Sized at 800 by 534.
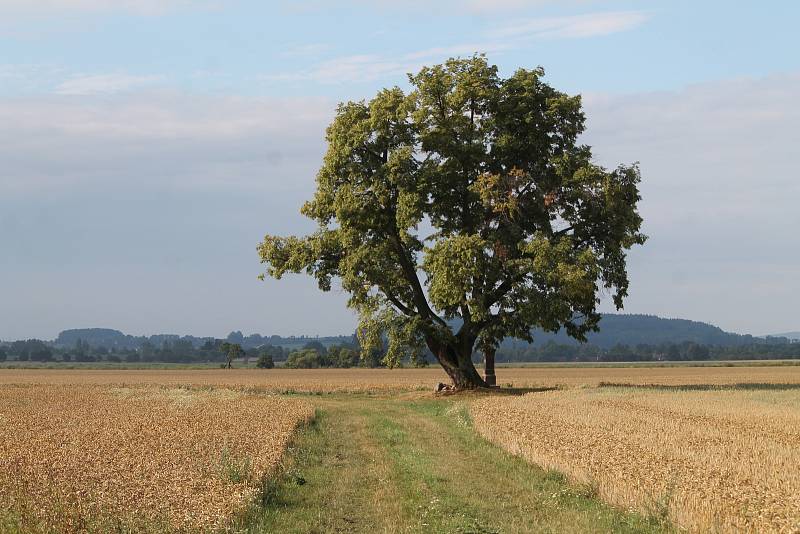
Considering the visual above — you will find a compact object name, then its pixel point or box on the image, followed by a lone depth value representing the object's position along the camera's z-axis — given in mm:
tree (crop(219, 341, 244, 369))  159500
